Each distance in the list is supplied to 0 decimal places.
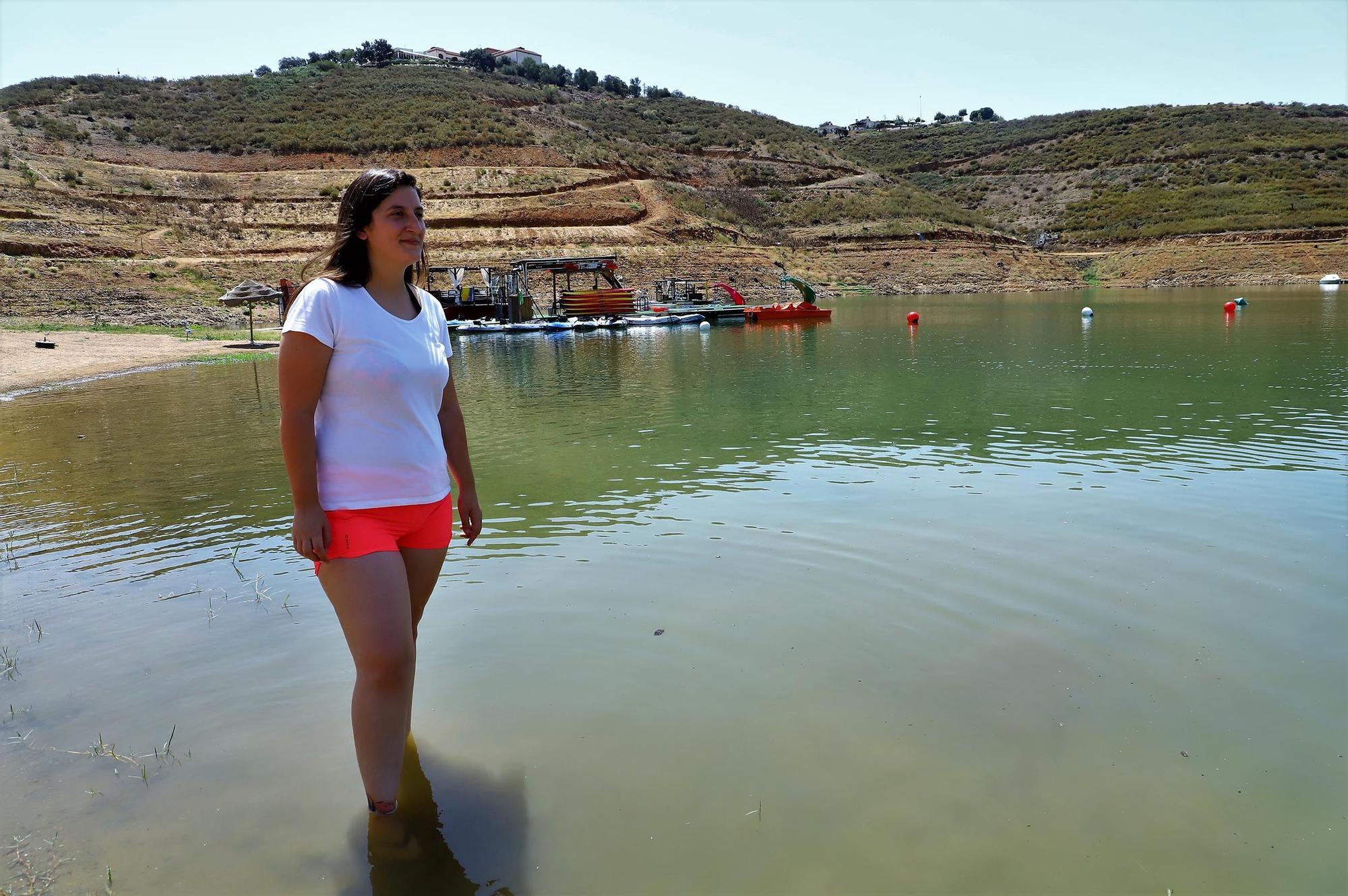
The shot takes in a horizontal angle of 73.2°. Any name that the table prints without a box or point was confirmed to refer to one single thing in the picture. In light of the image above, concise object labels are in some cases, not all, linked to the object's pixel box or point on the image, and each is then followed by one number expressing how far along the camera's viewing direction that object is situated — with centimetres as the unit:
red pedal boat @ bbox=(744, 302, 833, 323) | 3466
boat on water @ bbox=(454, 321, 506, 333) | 3358
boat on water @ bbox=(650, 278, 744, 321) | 3681
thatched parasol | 2673
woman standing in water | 270
